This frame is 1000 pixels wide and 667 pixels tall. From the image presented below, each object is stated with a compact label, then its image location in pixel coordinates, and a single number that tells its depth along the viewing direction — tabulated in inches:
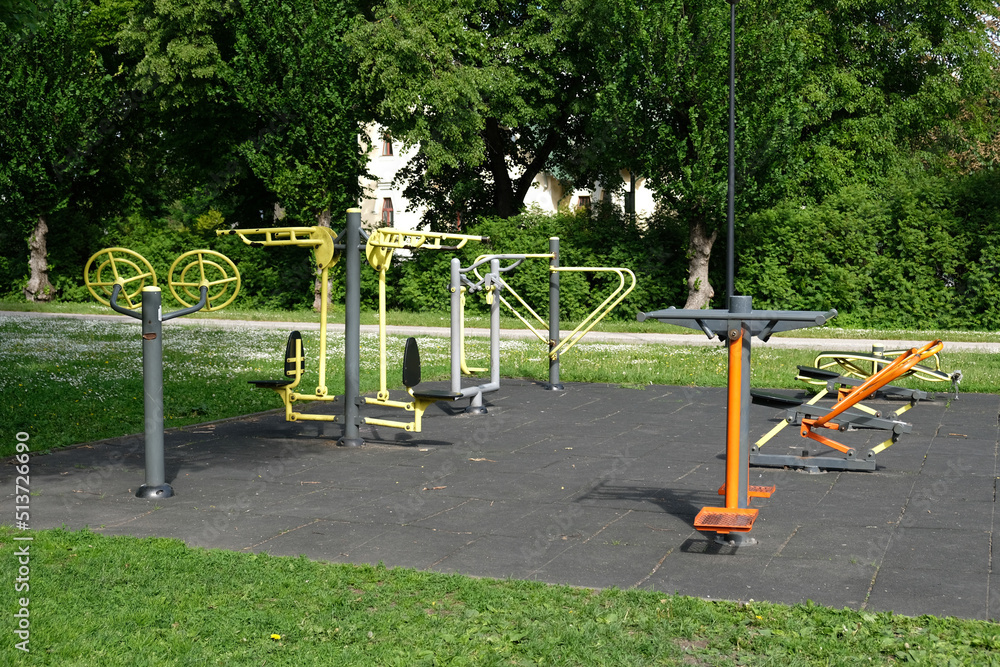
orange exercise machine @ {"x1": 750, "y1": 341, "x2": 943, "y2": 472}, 266.1
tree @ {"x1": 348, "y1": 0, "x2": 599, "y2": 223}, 1012.5
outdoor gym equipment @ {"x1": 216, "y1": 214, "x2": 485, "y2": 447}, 332.5
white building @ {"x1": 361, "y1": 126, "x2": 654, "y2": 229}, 2182.6
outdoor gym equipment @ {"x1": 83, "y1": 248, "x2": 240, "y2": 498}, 255.9
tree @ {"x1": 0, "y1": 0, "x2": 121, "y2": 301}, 1082.7
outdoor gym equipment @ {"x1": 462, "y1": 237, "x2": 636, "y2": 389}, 431.2
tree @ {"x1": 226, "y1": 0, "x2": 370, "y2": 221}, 1020.5
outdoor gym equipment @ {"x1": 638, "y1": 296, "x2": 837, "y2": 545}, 206.5
